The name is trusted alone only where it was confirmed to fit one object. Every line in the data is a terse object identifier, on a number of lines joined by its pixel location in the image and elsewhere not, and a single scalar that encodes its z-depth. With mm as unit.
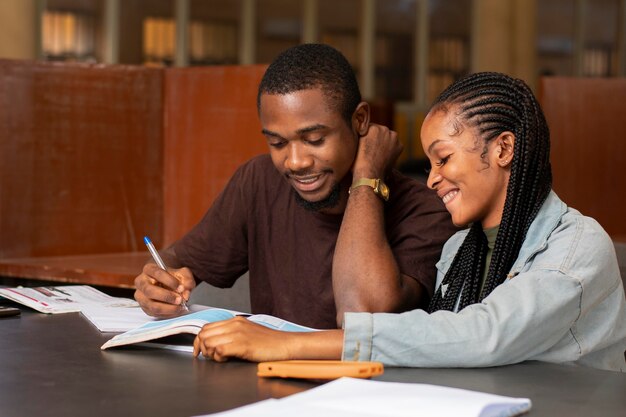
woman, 1585
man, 2141
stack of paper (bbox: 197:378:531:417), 1226
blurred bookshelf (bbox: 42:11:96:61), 9156
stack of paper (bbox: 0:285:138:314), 2191
